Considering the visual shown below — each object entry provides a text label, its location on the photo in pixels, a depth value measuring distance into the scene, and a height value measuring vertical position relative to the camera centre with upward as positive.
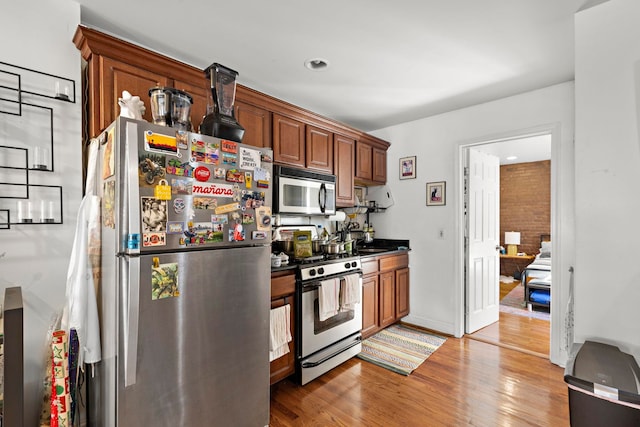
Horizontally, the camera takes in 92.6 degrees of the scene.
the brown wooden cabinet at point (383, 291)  3.15 -0.89
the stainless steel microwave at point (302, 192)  2.71 +0.19
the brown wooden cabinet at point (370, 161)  3.66 +0.63
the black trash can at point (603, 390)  1.23 -0.74
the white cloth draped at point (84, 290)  1.51 -0.39
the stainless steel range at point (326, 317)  2.42 -0.91
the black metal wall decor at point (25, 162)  1.57 +0.27
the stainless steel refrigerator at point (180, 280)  1.35 -0.34
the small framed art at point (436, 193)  3.53 +0.21
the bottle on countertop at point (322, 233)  3.34 -0.23
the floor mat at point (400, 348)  2.75 -1.37
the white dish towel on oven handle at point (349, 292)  2.69 -0.71
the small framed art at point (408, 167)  3.80 +0.56
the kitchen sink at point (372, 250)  3.49 -0.46
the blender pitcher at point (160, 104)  1.61 +0.58
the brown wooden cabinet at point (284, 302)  2.24 -0.68
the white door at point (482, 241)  3.49 -0.36
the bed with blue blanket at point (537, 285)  4.18 -1.03
